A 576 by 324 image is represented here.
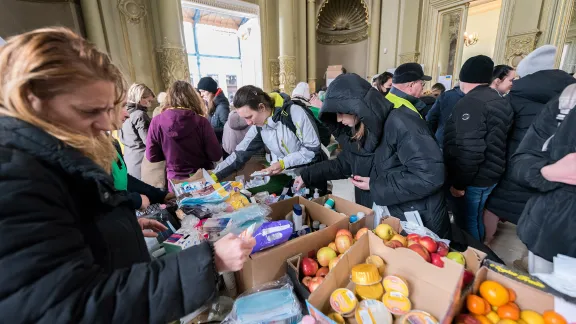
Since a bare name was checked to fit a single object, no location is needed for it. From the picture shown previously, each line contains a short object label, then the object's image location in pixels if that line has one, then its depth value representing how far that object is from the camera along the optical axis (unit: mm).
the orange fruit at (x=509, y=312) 703
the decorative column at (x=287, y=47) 7551
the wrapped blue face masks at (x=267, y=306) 743
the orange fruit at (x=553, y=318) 650
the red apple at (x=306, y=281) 851
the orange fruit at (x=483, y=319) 704
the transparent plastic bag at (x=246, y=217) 1074
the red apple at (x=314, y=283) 822
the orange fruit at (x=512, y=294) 745
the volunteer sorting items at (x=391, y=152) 1197
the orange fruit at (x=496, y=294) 727
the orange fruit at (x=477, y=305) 712
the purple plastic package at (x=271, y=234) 868
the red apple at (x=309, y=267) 889
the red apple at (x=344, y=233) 997
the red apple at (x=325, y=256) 927
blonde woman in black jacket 422
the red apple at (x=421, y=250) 833
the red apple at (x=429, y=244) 922
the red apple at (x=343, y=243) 958
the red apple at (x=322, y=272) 875
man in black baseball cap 2555
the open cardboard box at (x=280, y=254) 824
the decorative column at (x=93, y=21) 4910
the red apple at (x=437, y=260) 775
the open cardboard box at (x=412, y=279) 708
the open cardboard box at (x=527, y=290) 663
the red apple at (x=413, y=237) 972
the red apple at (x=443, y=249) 908
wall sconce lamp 8488
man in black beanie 1711
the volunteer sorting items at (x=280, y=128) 1915
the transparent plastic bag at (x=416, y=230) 1054
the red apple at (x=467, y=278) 816
